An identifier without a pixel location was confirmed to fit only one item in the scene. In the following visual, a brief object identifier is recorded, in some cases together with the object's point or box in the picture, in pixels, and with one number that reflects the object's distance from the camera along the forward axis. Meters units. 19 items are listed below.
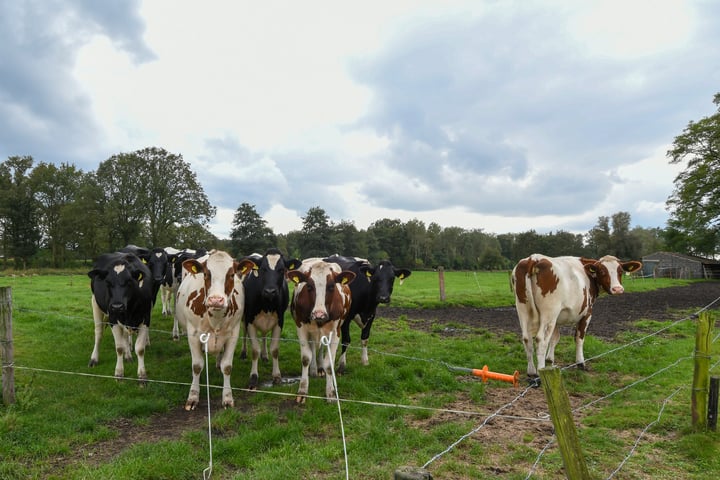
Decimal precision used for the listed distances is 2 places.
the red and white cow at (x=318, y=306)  6.40
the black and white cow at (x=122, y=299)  6.96
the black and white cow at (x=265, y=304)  7.07
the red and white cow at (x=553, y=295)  7.56
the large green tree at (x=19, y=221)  46.72
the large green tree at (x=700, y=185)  34.62
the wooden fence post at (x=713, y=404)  4.77
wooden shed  50.47
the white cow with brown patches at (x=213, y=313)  6.20
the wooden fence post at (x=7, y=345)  5.48
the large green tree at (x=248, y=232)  60.86
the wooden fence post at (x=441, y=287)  19.16
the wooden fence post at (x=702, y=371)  4.80
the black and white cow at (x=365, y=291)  8.60
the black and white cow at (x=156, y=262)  9.77
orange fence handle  5.25
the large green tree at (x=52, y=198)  47.00
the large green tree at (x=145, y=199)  40.41
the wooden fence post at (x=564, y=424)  2.92
